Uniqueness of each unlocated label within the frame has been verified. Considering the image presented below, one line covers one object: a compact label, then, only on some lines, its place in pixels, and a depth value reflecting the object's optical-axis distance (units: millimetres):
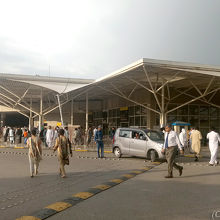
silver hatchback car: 14306
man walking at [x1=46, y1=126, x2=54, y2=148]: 22244
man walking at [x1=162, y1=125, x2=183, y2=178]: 9234
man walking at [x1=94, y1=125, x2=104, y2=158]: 15758
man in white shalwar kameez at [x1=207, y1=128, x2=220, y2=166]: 12956
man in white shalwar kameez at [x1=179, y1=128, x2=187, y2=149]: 18709
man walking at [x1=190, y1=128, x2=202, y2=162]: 14811
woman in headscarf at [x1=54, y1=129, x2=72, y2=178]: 9203
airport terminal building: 22891
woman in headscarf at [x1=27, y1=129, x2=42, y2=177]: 9492
